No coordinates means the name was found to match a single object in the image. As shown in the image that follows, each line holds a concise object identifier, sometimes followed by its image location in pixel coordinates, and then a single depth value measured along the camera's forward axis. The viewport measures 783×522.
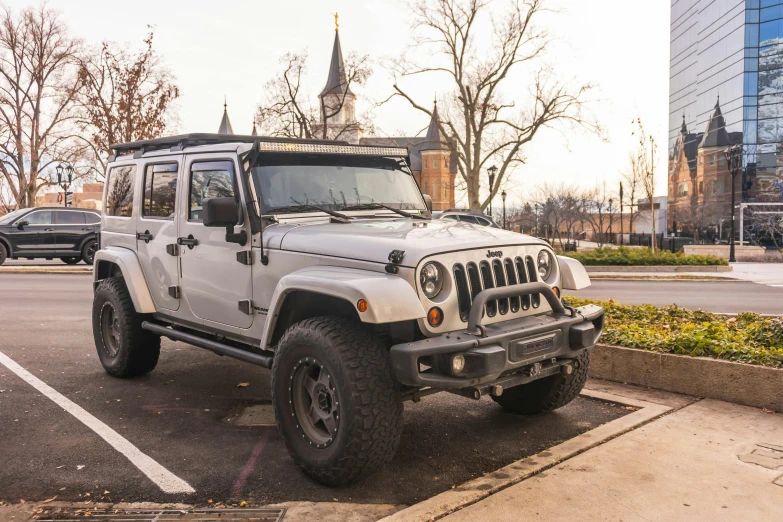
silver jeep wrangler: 3.93
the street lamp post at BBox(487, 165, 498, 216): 38.88
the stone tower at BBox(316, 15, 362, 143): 39.72
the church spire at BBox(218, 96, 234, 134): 76.50
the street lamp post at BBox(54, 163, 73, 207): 41.85
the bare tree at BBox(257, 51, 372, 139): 40.06
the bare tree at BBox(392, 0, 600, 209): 37.84
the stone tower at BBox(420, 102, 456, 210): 106.25
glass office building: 49.72
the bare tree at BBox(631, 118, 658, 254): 32.44
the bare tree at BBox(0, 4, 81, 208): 44.53
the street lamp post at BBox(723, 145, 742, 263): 31.21
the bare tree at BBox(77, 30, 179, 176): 36.38
